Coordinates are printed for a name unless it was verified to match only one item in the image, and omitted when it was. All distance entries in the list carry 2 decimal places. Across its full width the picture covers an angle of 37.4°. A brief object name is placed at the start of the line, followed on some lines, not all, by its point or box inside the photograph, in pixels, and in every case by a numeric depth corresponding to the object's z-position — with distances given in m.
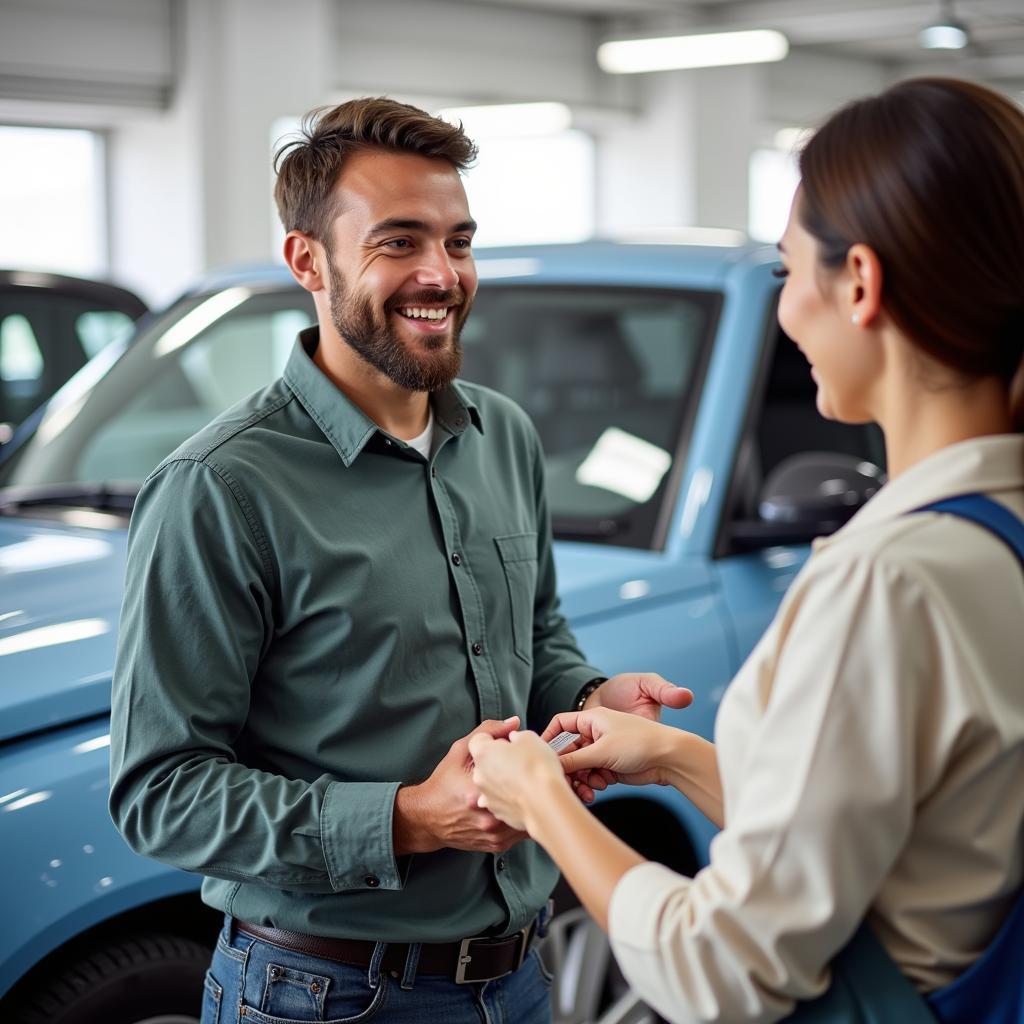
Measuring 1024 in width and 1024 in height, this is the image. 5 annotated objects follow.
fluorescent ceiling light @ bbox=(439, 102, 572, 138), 12.86
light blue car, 2.02
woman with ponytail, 1.17
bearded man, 1.65
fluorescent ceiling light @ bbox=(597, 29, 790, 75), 11.98
